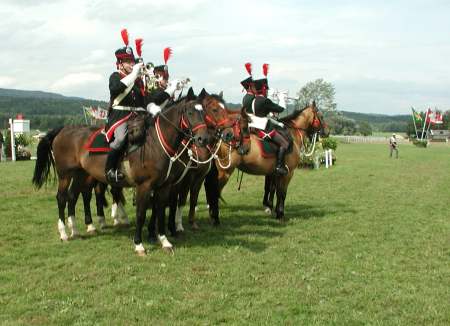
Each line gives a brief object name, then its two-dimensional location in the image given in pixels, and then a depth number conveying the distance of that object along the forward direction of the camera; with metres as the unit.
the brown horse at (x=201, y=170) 8.71
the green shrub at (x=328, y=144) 32.52
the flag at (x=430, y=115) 80.50
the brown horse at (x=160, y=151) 8.68
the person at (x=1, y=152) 33.29
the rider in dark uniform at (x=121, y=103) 8.79
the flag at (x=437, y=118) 79.81
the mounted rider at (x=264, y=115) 12.48
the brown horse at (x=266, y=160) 11.77
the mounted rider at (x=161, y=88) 8.99
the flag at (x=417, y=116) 84.06
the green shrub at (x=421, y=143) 70.88
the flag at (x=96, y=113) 33.09
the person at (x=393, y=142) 42.09
